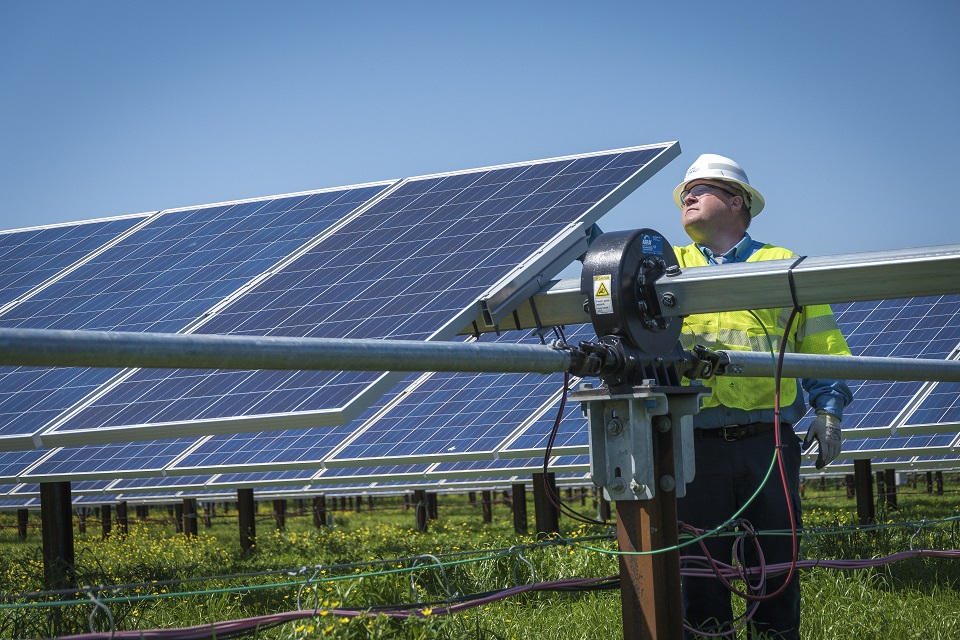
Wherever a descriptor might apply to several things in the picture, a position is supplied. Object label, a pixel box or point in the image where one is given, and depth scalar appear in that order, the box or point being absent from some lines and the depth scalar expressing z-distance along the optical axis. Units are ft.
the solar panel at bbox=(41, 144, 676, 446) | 21.52
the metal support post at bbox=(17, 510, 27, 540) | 83.30
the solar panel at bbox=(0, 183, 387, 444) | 29.48
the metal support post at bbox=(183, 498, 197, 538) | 65.99
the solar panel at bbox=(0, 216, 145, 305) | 42.42
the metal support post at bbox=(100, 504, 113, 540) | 77.49
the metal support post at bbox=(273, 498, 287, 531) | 83.39
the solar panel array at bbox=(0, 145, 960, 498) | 23.48
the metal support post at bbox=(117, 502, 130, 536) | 67.05
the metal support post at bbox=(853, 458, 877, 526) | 42.75
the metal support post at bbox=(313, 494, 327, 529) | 70.95
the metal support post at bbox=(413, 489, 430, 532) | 64.89
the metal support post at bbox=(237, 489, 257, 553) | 49.50
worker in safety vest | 15.55
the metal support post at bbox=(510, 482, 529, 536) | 50.60
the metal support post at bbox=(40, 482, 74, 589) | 29.30
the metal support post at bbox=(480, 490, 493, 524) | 84.30
